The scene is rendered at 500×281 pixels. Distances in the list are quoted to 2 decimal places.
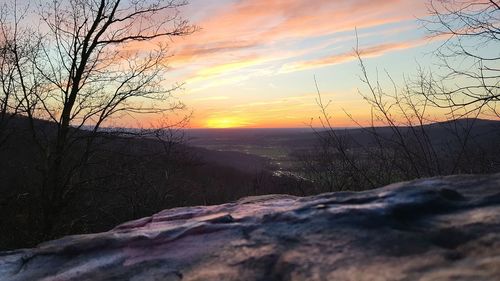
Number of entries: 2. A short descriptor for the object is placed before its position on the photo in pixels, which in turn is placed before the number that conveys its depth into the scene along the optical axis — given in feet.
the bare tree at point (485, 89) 25.59
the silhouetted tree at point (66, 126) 43.78
